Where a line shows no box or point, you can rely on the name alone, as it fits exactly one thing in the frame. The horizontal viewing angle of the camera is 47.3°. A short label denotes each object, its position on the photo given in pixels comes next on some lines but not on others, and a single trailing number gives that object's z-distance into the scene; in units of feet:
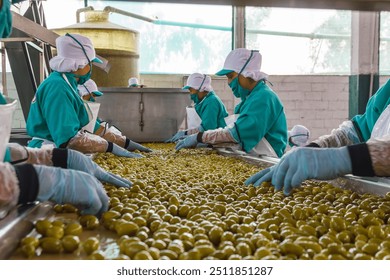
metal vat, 19.61
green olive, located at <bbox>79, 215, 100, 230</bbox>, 5.56
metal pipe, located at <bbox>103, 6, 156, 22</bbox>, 28.24
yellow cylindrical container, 25.76
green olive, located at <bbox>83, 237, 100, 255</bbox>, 4.66
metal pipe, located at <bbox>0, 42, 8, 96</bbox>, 17.85
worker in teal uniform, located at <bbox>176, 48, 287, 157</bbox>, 14.06
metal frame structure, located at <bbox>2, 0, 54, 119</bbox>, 17.11
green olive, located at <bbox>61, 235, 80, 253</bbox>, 4.74
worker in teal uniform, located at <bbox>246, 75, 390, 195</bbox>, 6.66
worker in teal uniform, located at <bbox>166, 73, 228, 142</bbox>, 20.95
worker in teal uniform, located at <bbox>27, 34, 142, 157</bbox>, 11.60
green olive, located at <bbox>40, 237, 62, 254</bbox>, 4.72
